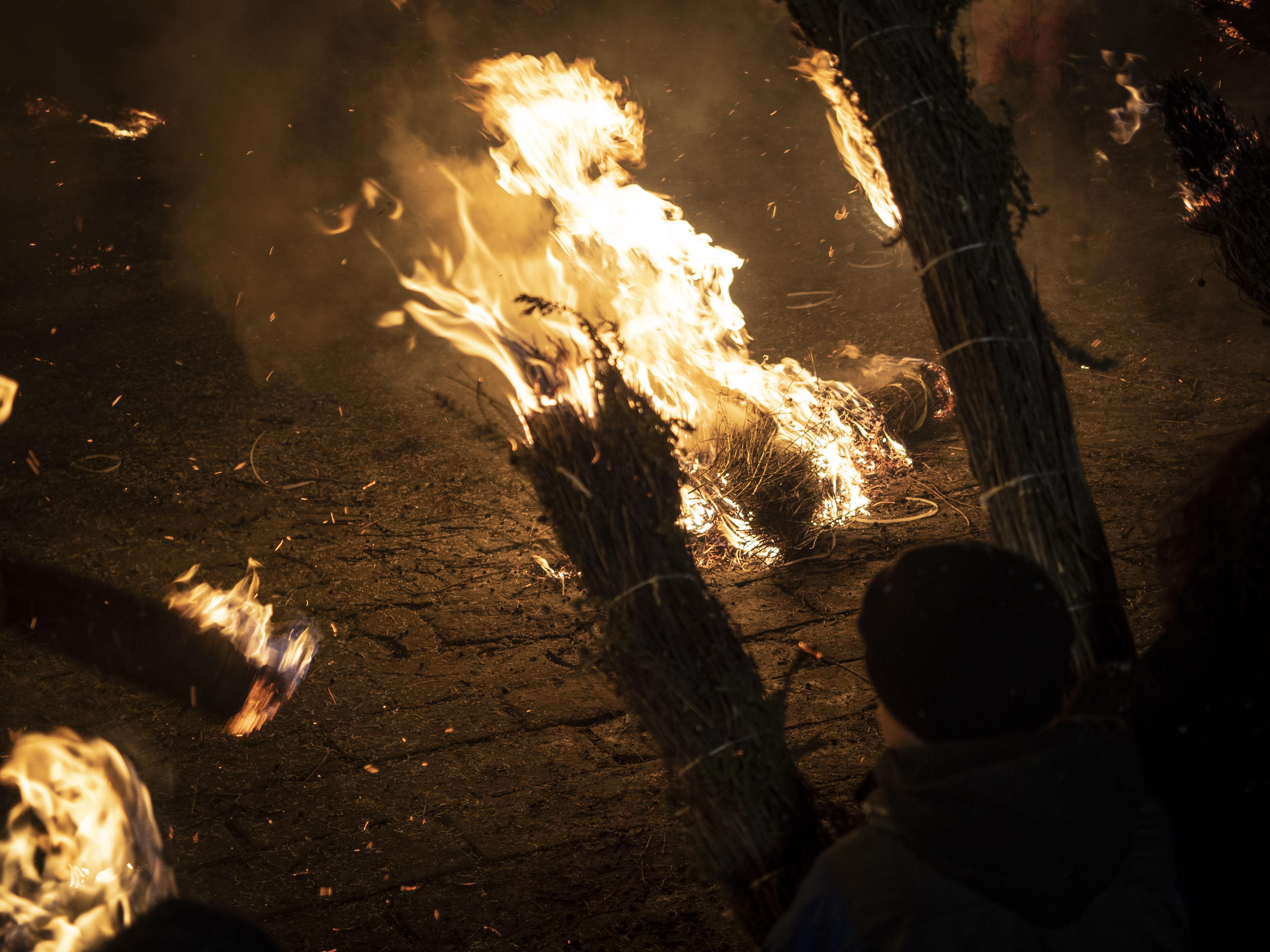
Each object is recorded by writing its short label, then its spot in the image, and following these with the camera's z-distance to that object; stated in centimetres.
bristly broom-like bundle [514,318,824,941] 215
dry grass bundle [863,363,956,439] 475
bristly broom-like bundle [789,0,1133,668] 227
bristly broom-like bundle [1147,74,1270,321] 388
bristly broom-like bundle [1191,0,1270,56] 483
